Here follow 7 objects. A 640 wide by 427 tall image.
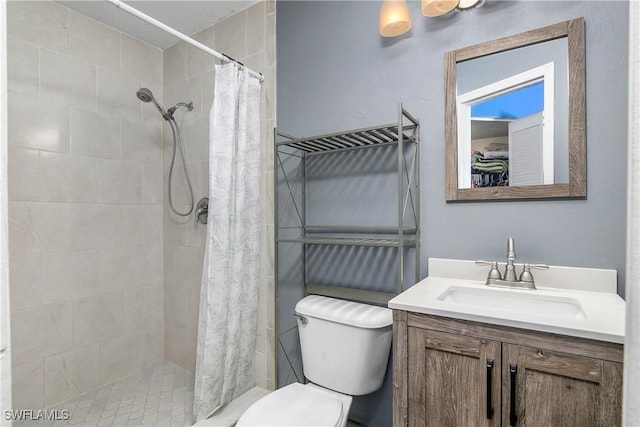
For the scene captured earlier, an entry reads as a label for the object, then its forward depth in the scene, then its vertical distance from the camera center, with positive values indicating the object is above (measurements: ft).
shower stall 5.55 +0.12
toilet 4.00 -2.11
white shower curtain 5.07 -0.58
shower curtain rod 3.92 +2.60
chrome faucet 3.86 -0.80
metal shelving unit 4.55 +0.20
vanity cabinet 2.62 -1.54
